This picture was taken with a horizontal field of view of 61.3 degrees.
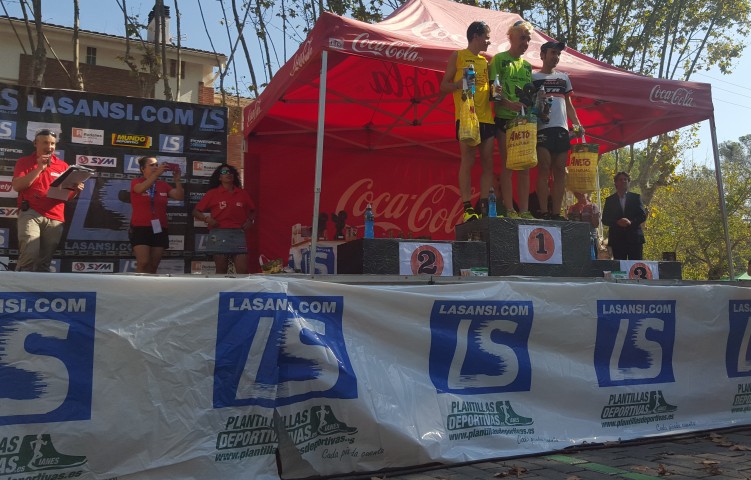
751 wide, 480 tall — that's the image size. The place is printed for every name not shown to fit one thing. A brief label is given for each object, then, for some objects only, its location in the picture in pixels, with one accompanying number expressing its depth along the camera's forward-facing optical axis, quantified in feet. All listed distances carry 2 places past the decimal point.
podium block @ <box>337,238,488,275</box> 16.30
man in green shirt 20.48
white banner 10.63
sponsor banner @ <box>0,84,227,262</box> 23.20
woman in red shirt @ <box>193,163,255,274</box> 24.36
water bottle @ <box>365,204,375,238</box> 17.90
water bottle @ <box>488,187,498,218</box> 18.55
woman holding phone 22.17
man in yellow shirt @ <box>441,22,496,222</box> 19.49
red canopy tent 22.62
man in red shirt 18.30
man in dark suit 25.52
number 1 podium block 17.70
